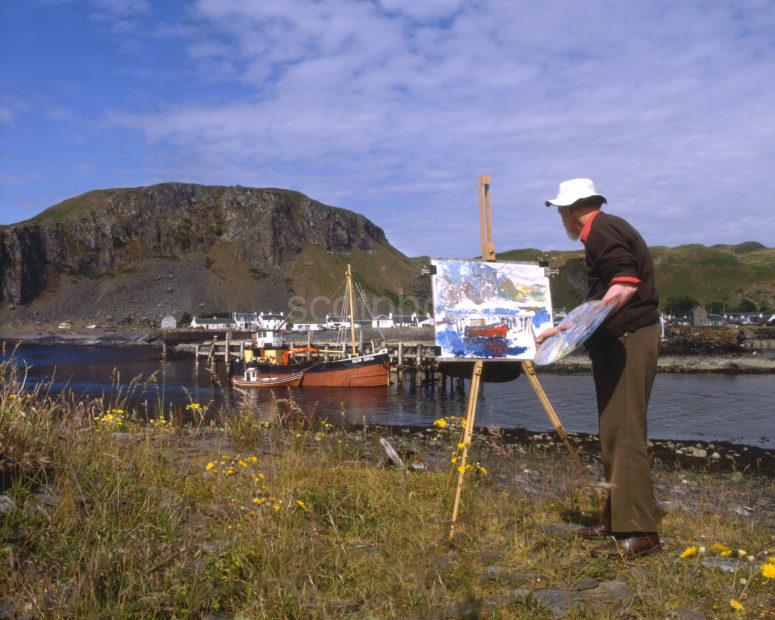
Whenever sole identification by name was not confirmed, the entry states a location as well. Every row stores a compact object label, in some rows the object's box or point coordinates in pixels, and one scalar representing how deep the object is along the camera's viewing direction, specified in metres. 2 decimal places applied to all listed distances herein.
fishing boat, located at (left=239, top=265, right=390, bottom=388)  35.72
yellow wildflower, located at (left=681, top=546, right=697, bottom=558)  3.39
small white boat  36.47
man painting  3.83
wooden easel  4.66
